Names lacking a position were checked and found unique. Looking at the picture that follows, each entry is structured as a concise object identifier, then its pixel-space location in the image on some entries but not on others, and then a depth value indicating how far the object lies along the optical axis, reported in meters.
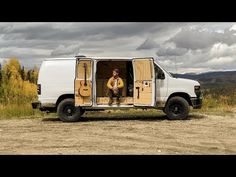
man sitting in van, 15.23
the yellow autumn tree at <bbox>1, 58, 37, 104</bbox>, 21.12
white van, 14.97
